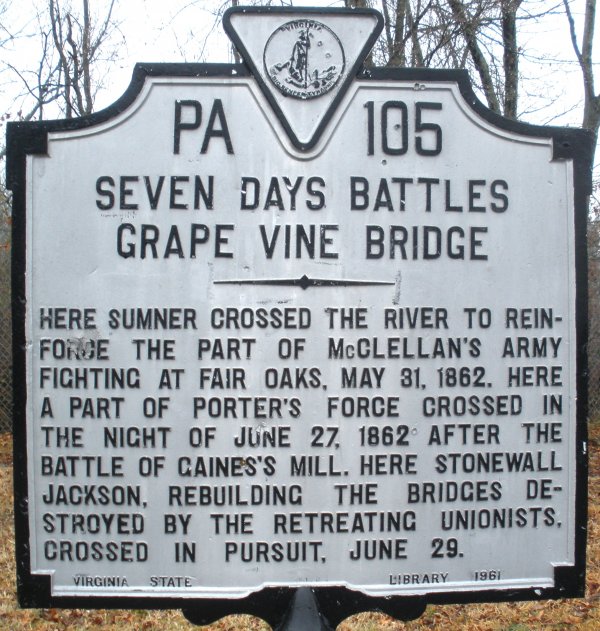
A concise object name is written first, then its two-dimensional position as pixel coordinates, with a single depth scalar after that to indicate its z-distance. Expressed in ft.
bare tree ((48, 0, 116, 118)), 37.65
